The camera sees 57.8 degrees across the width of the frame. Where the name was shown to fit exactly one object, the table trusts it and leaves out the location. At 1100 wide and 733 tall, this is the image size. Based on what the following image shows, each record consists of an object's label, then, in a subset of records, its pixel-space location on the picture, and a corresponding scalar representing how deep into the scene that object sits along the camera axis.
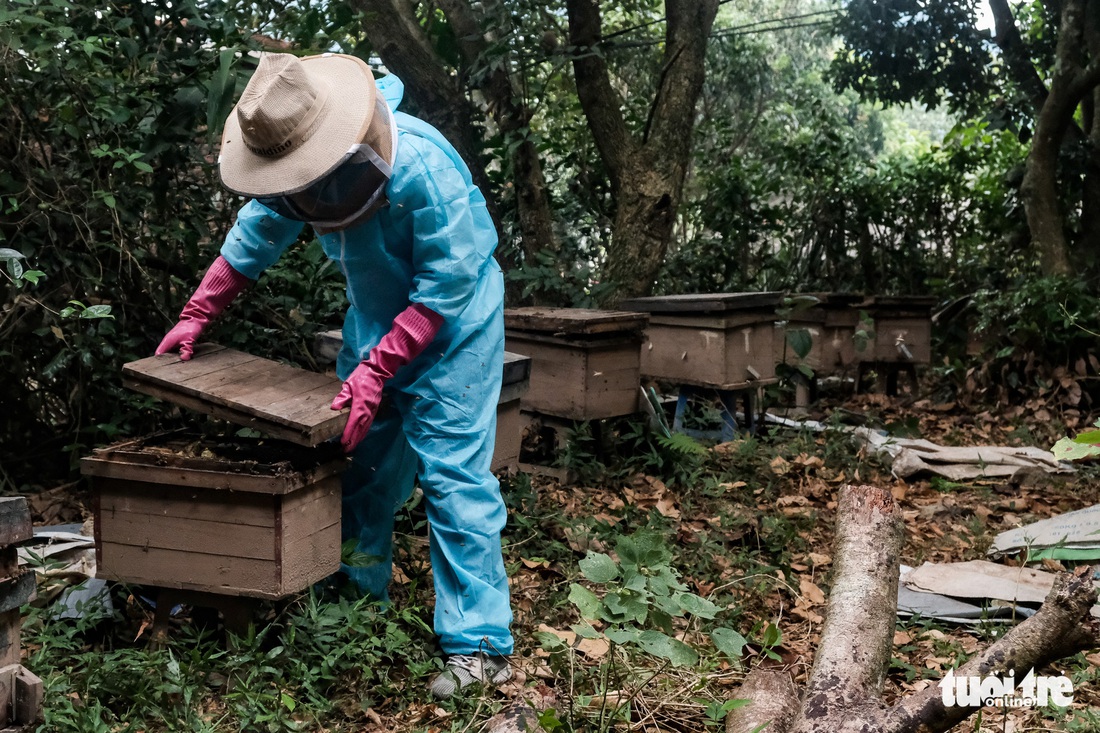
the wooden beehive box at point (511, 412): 4.36
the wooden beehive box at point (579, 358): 4.93
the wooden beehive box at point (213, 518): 2.79
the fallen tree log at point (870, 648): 2.17
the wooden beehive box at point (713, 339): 5.66
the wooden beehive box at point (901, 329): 7.46
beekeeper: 2.81
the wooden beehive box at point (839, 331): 7.34
